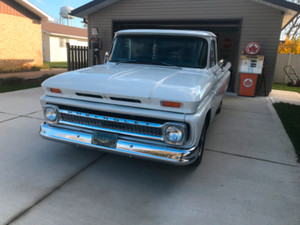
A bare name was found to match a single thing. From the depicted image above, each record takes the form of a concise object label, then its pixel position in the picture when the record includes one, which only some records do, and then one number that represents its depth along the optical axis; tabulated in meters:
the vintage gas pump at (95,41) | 11.09
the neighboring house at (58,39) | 25.20
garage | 8.94
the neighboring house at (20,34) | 14.83
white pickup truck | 2.67
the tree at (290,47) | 21.34
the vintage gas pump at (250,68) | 8.88
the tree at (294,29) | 30.83
